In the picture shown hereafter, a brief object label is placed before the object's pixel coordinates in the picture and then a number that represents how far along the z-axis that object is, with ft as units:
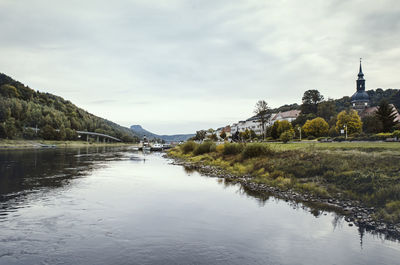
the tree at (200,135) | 546.34
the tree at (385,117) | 209.67
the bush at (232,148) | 137.18
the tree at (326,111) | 406.21
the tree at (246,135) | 426.88
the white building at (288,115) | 497.83
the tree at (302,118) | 394.69
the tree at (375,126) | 224.41
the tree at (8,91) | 588.09
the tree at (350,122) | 284.00
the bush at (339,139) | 198.68
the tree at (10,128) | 397.68
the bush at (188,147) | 226.25
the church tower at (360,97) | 493.77
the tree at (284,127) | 312.83
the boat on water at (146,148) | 411.21
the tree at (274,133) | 311.11
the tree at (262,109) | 325.83
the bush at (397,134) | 150.87
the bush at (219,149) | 158.84
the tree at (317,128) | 302.25
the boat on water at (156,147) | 416.77
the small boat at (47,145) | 432.46
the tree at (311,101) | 462.60
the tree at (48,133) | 485.15
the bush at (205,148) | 181.74
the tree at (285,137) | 218.59
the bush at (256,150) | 118.21
